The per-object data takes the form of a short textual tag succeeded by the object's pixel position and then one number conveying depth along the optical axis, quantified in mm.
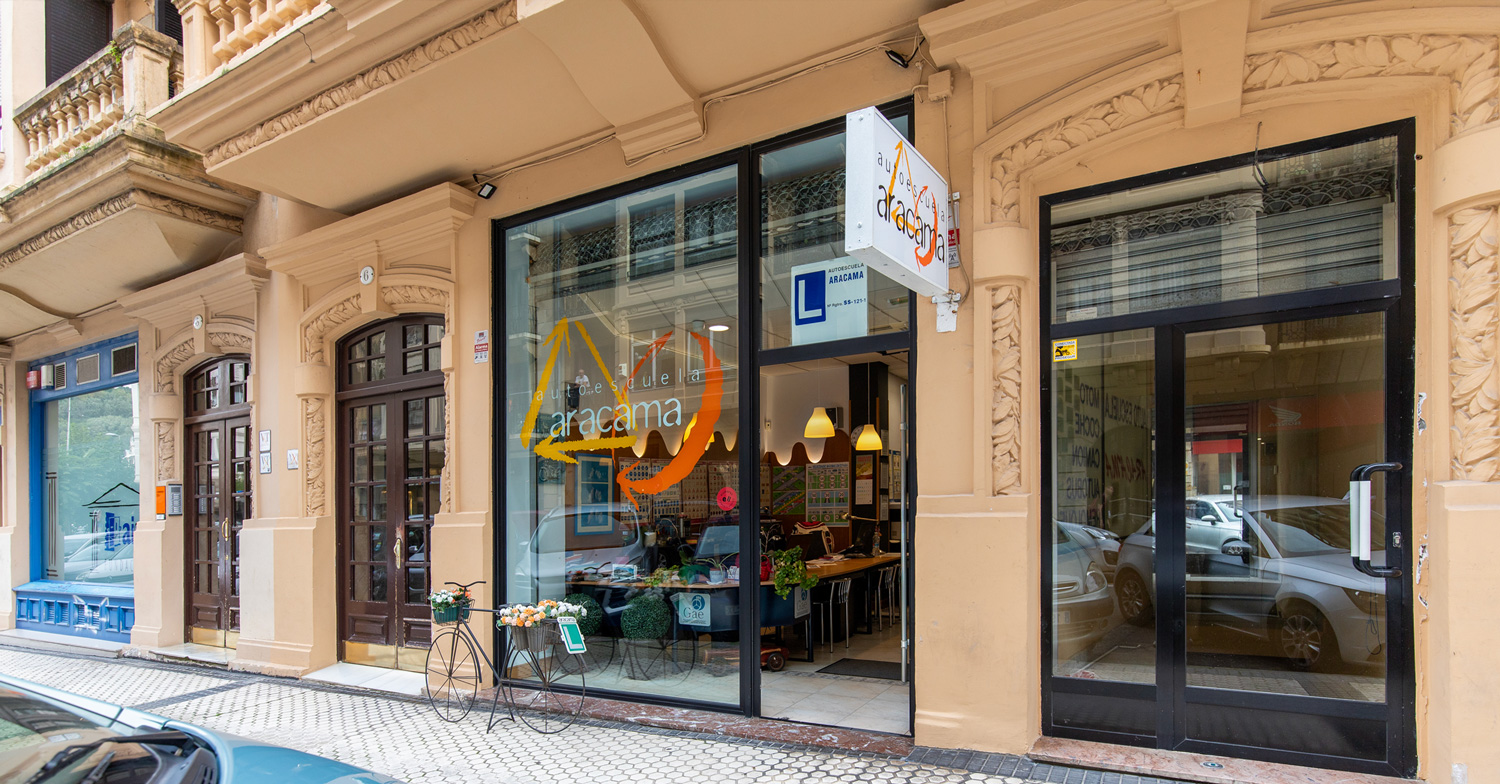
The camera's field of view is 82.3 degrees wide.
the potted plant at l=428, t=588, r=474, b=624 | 6109
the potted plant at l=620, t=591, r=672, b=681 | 6516
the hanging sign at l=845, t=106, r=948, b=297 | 3928
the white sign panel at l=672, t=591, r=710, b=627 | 6352
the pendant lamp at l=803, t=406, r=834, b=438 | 10352
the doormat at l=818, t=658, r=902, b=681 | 6930
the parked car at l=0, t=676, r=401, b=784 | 2316
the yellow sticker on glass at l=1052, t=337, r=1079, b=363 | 4938
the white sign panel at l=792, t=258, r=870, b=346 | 5625
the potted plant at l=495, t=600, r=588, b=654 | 5777
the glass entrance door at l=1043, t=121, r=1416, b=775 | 4148
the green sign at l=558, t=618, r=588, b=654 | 5875
